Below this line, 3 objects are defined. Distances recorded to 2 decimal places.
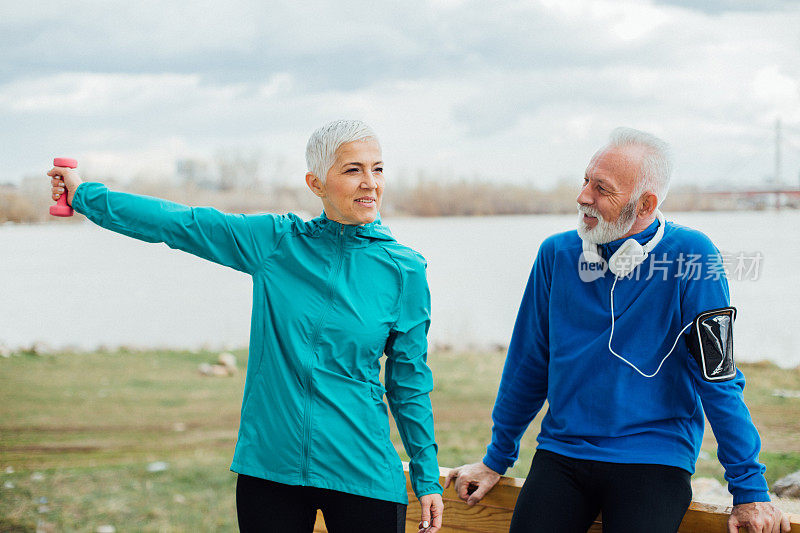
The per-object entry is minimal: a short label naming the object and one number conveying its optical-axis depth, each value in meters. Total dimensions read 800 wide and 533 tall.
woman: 1.44
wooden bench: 1.85
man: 1.55
